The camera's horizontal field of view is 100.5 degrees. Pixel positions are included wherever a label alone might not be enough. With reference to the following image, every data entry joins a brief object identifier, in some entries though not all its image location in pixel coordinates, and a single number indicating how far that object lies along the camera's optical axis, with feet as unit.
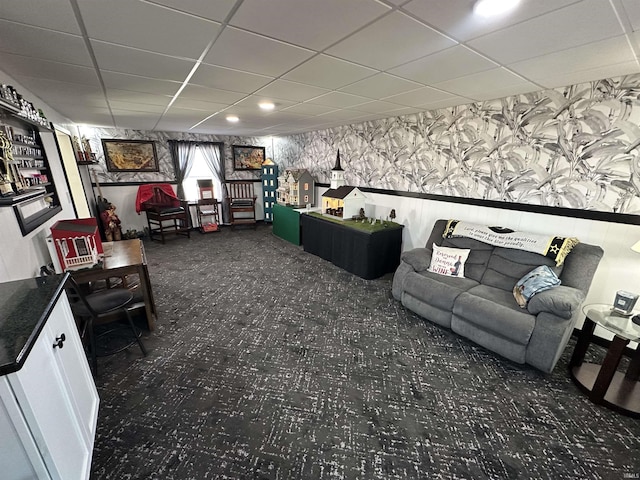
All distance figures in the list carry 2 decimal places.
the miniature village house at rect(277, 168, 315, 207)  17.84
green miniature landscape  12.46
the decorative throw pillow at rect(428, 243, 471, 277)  9.38
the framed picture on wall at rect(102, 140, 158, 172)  17.81
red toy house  6.93
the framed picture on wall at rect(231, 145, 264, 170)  21.93
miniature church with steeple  13.93
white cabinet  2.81
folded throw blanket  7.99
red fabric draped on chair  17.60
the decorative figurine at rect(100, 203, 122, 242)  15.90
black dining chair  6.49
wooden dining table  7.33
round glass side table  5.88
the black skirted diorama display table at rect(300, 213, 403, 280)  12.28
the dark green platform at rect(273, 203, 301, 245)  17.37
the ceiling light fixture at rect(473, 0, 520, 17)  3.86
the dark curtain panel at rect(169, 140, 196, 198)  19.48
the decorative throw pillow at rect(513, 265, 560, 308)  7.31
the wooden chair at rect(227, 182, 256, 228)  21.03
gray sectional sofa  6.69
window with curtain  20.51
